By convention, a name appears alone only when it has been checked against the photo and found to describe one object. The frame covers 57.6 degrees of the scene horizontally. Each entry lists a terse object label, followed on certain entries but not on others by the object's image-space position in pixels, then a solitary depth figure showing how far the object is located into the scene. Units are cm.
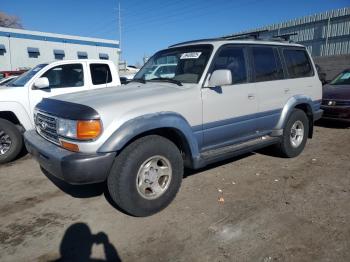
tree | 5776
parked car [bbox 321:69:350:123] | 775
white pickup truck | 573
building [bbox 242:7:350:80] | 2322
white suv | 324
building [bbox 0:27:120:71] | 2708
